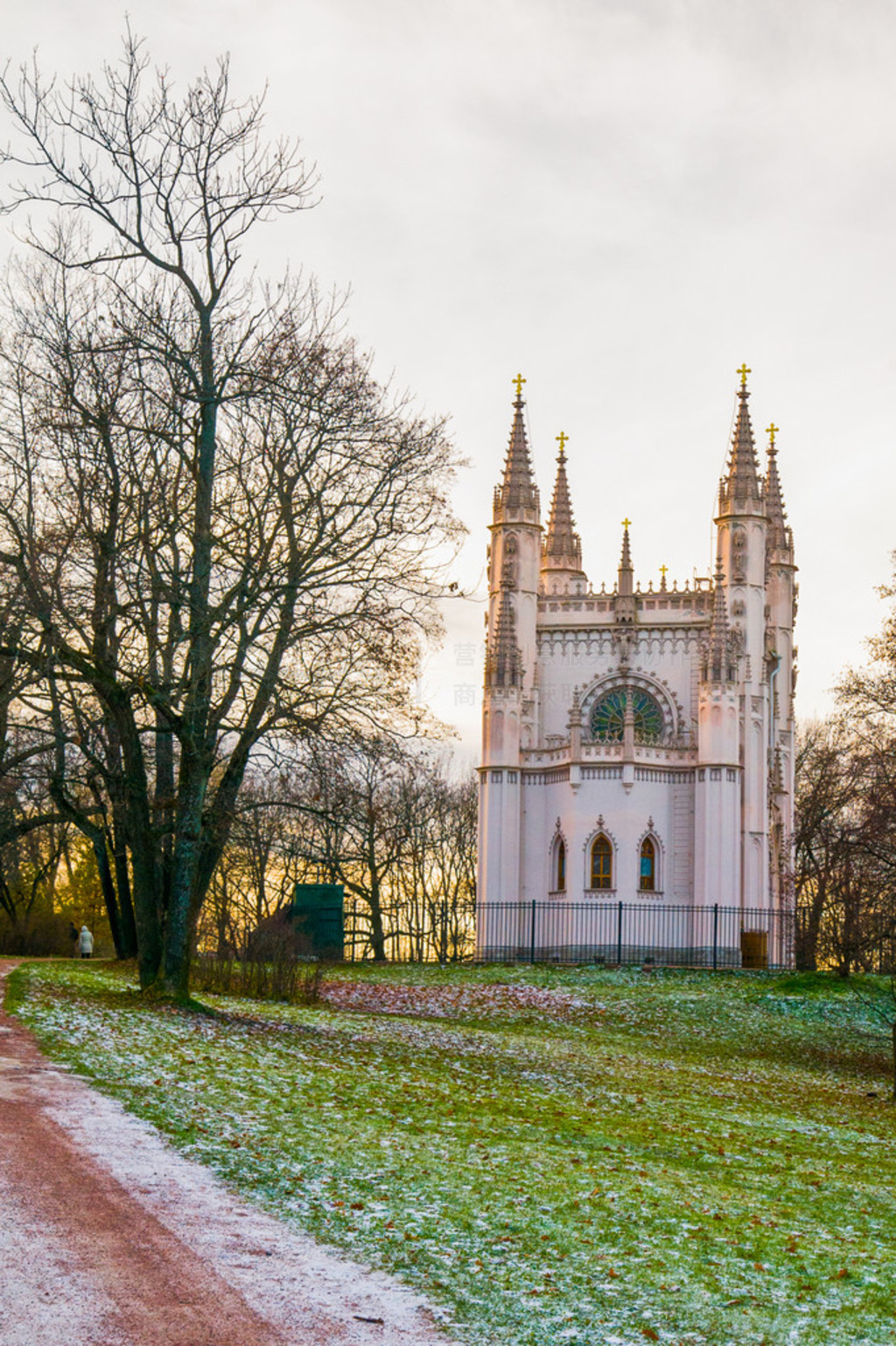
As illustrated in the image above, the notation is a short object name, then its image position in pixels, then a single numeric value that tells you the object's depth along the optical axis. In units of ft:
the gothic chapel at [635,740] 166.50
